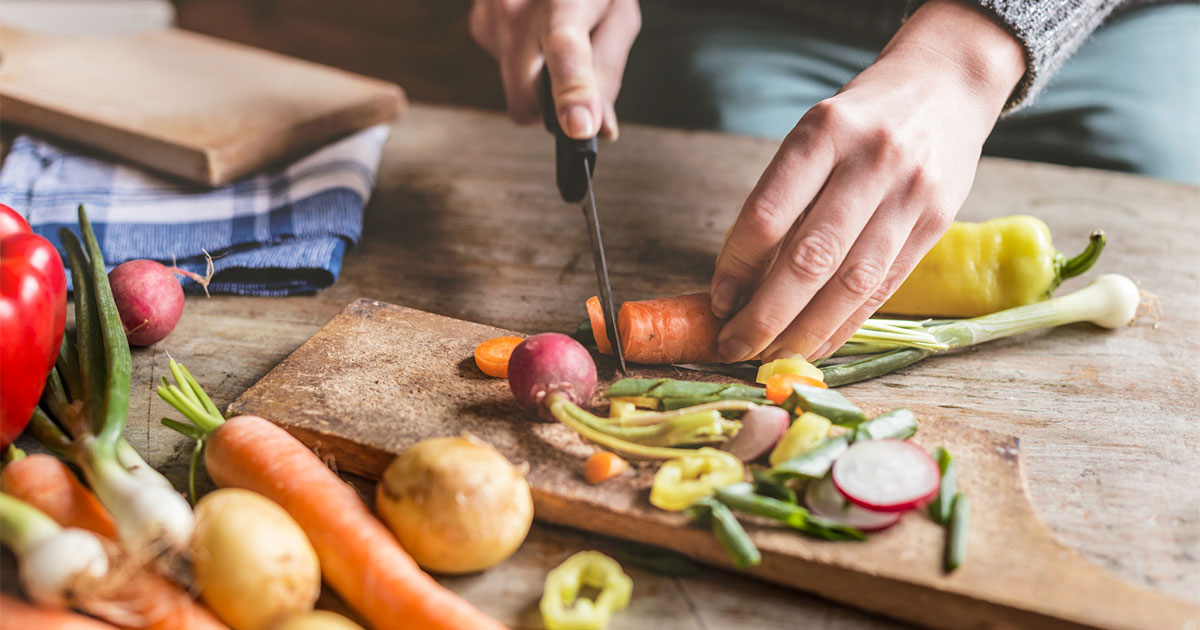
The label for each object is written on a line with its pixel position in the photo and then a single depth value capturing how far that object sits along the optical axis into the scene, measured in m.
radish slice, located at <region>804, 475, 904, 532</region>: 0.66
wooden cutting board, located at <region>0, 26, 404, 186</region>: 0.89
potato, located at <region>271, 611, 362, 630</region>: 0.62
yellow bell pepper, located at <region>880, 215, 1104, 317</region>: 0.80
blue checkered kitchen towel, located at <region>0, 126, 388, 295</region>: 0.83
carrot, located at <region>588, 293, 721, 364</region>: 0.75
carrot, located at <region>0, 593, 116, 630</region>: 0.62
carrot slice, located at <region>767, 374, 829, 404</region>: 0.71
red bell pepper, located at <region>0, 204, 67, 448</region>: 0.68
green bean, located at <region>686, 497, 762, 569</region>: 0.65
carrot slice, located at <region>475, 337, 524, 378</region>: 0.74
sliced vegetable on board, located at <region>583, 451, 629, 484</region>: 0.68
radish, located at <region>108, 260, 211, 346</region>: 0.76
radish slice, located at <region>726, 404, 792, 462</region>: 0.69
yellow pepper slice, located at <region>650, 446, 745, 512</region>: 0.67
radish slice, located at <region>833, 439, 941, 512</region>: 0.66
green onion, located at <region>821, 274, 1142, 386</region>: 0.76
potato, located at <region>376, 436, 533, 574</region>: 0.65
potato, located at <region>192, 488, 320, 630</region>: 0.63
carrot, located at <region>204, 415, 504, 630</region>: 0.64
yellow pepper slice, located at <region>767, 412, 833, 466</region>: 0.68
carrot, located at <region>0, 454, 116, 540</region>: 0.65
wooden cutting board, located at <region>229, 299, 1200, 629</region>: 0.65
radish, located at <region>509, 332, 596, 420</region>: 0.70
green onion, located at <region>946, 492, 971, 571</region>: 0.65
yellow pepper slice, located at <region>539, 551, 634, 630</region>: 0.64
